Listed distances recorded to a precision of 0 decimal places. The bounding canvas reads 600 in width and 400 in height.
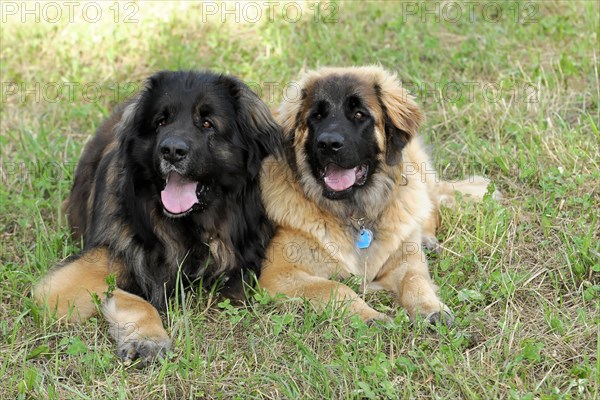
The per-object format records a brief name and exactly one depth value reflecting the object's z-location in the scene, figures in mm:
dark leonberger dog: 4355
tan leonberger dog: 4754
